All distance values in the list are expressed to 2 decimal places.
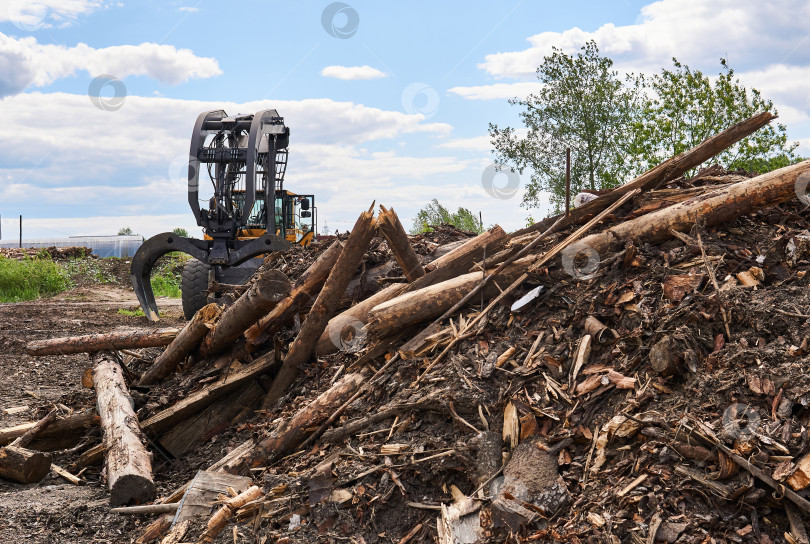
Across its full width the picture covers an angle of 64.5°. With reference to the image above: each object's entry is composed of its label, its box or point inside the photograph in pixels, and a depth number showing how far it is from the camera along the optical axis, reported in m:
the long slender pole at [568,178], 4.27
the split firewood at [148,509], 4.43
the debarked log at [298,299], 6.00
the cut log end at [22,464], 5.52
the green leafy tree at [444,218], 23.50
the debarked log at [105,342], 7.42
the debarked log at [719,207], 4.61
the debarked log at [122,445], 4.81
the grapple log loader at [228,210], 12.51
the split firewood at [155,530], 4.27
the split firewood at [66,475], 5.65
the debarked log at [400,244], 5.20
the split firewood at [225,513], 3.81
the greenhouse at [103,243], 36.69
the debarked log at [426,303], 4.84
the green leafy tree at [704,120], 18.31
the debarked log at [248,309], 5.67
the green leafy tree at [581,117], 22.52
